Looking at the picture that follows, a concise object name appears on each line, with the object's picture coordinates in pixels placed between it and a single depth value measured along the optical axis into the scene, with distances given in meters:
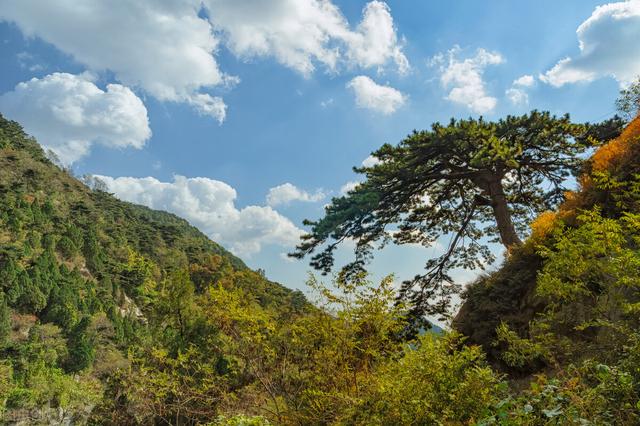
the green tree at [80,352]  53.38
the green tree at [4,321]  50.70
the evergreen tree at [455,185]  12.45
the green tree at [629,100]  12.65
